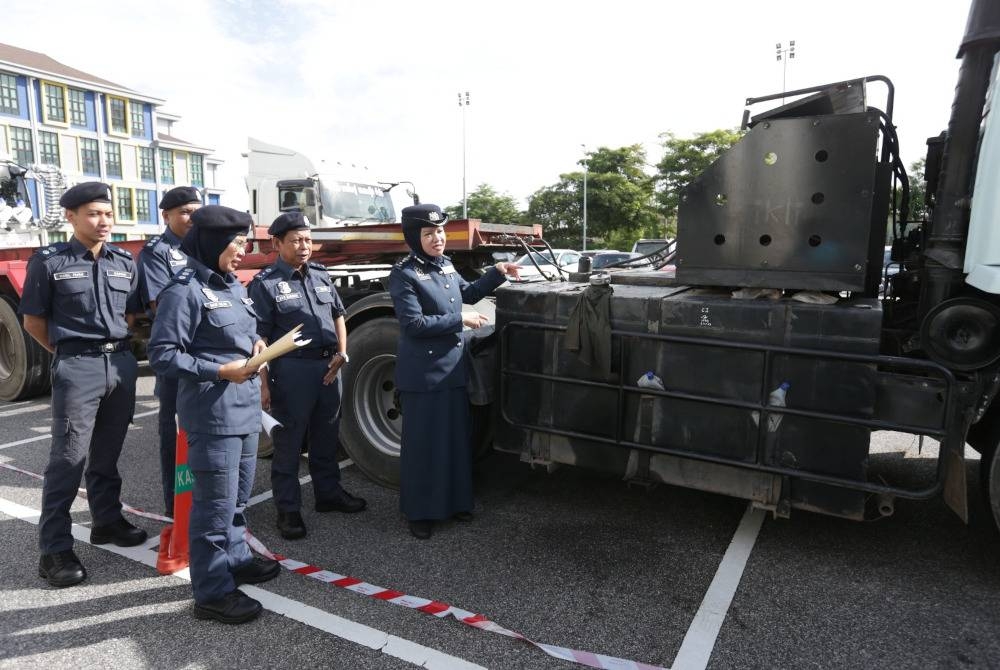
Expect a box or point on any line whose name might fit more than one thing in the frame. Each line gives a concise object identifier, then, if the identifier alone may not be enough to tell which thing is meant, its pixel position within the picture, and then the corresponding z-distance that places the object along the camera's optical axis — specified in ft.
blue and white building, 126.62
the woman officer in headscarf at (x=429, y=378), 11.83
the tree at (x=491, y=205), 166.81
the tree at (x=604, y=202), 148.87
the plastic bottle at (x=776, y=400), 9.79
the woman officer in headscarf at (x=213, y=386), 8.88
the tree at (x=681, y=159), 143.13
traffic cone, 10.47
